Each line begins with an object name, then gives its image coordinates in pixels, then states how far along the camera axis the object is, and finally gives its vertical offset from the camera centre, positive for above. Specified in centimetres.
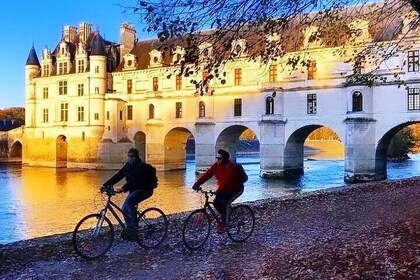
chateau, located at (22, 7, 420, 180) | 3362 +290
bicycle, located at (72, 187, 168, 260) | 739 -147
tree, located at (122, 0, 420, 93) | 644 +157
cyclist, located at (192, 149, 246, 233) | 790 -63
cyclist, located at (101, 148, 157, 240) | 774 -62
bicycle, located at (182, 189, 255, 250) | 768 -140
